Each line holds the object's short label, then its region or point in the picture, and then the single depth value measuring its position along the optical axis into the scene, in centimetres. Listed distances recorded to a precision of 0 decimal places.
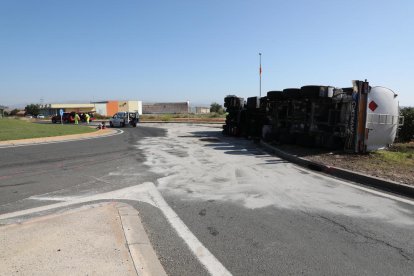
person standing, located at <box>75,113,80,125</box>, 4921
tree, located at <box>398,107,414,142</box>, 1739
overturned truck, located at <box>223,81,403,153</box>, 1252
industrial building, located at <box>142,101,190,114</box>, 15012
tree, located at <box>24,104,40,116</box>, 13900
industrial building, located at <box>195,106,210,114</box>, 16520
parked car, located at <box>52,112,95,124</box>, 5331
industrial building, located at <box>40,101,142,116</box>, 11819
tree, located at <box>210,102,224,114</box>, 12945
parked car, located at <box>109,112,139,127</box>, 3953
